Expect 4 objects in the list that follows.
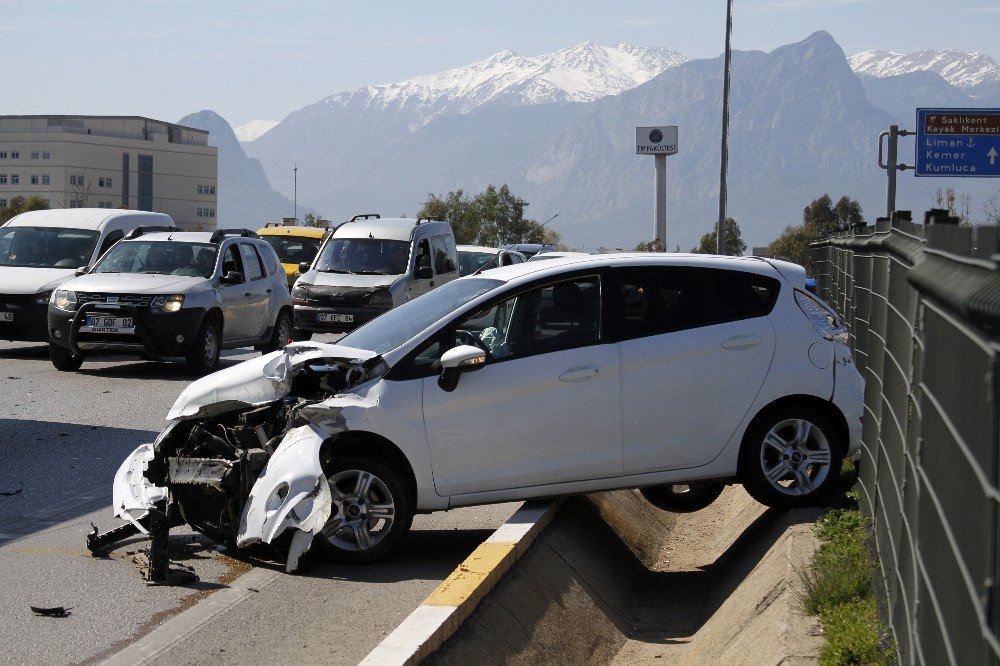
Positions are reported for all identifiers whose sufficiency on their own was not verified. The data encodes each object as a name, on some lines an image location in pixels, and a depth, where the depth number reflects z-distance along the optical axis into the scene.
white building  160.50
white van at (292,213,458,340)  22.67
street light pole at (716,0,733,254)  38.31
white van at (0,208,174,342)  19.02
